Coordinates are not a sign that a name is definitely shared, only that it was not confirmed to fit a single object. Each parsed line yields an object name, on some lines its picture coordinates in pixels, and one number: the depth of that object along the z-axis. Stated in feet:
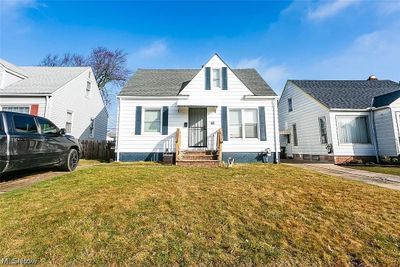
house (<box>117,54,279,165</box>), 37.55
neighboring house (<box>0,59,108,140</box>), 42.47
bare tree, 102.36
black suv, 17.10
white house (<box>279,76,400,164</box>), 41.16
